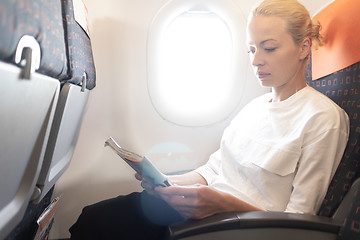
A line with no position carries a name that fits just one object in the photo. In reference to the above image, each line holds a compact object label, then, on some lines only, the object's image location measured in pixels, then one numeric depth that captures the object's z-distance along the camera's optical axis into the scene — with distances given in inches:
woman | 41.3
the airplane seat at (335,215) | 37.6
